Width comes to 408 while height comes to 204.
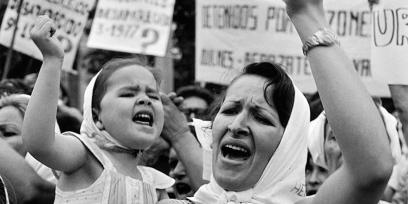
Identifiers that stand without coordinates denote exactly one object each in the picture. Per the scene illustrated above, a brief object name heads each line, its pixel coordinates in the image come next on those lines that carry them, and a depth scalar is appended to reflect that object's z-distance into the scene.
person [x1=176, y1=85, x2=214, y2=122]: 7.71
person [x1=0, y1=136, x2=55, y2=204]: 4.43
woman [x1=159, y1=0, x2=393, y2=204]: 2.47
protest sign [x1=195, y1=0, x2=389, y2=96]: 7.39
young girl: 3.61
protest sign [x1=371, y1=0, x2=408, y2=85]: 4.06
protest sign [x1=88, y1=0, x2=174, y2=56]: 8.21
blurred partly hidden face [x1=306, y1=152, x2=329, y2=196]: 5.50
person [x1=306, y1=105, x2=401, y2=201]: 5.11
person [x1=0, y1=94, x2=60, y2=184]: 5.02
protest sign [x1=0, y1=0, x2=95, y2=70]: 7.74
